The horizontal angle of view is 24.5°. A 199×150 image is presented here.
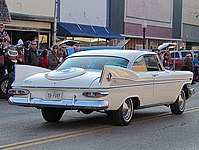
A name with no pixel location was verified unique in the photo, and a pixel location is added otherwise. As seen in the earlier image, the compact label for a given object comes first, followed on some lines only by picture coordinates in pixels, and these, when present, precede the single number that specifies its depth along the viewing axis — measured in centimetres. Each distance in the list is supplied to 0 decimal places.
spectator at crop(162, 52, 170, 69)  2363
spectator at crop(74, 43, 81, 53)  1823
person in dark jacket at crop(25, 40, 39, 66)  1583
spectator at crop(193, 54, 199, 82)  2573
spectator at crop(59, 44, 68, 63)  1728
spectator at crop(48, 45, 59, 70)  1634
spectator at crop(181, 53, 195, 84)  2439
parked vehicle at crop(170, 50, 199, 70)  2840
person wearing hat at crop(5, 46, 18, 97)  1445
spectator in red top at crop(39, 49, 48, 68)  1628
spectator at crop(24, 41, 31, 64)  1586
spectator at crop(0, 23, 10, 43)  1659
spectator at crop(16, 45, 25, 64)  1545
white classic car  855
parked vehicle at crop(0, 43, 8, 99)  1505
